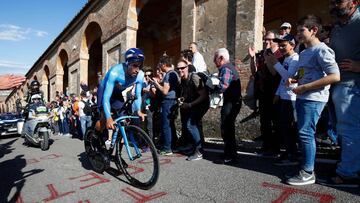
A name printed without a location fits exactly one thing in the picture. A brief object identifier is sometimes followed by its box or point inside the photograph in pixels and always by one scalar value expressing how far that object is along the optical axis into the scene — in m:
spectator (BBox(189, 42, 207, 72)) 5.86
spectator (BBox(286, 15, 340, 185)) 3.19
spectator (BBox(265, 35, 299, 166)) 4.00
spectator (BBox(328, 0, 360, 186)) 3.08
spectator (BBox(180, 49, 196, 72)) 5.47
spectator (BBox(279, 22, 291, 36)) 5.21
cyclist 3.87
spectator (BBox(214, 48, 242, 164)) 4.31
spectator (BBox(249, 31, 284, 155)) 4.62
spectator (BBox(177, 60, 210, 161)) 4.78
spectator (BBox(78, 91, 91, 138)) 9.70
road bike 3.46
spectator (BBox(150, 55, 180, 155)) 5.35
